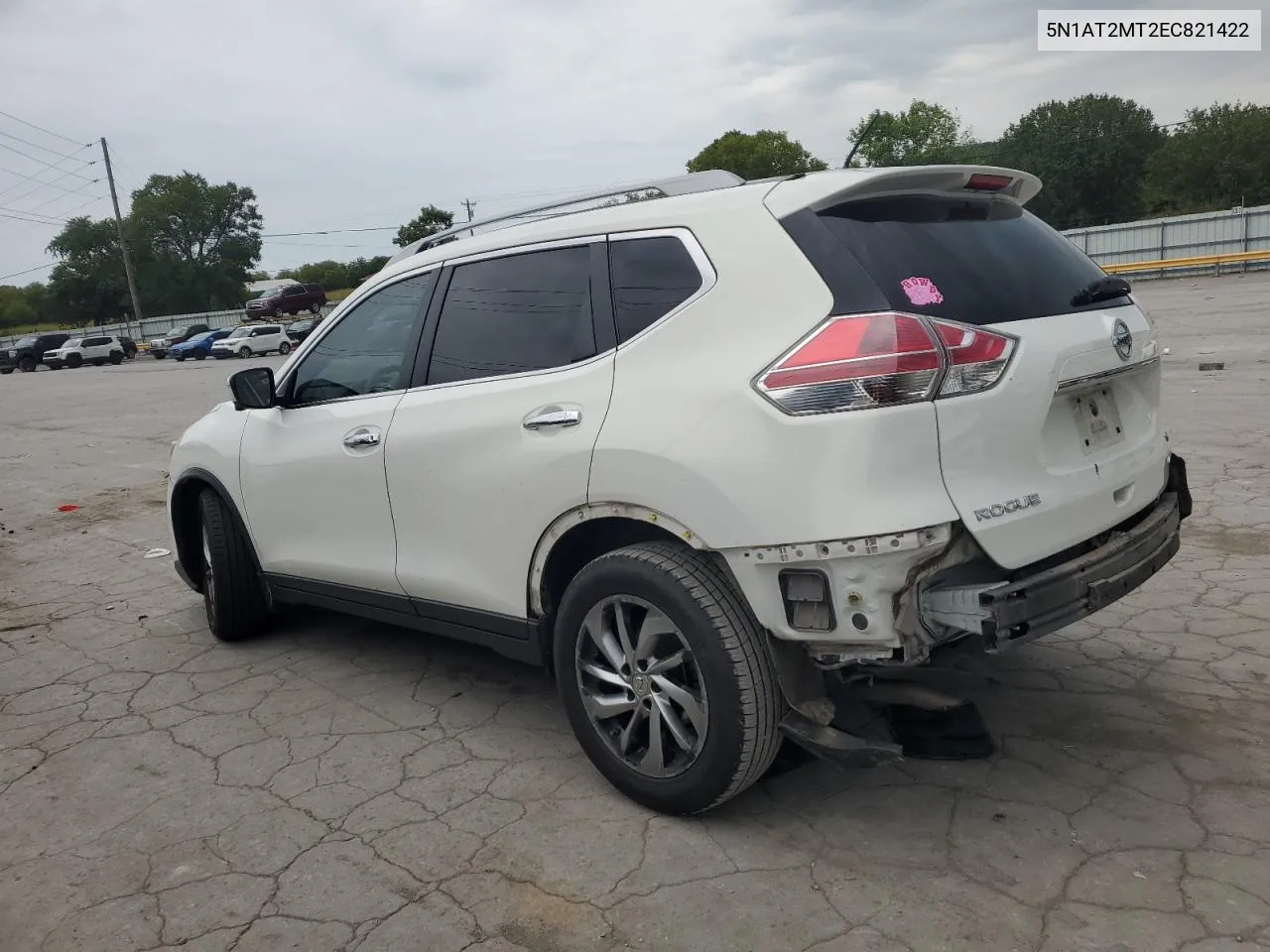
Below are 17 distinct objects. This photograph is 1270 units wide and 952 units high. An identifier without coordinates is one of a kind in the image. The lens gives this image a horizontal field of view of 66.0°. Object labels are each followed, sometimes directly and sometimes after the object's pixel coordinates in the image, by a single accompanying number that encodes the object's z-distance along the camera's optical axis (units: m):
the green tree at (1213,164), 56.00
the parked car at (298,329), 42.80
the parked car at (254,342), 42.16
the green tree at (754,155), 82.25
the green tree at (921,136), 88.56
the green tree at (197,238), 81.19
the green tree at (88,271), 77.50
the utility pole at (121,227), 60.25
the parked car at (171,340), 48.19
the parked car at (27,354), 46.00
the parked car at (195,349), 44.38
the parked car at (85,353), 45.58
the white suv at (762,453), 2.51
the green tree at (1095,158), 65.38
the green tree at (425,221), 64.38
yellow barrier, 31.62
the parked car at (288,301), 52.59
